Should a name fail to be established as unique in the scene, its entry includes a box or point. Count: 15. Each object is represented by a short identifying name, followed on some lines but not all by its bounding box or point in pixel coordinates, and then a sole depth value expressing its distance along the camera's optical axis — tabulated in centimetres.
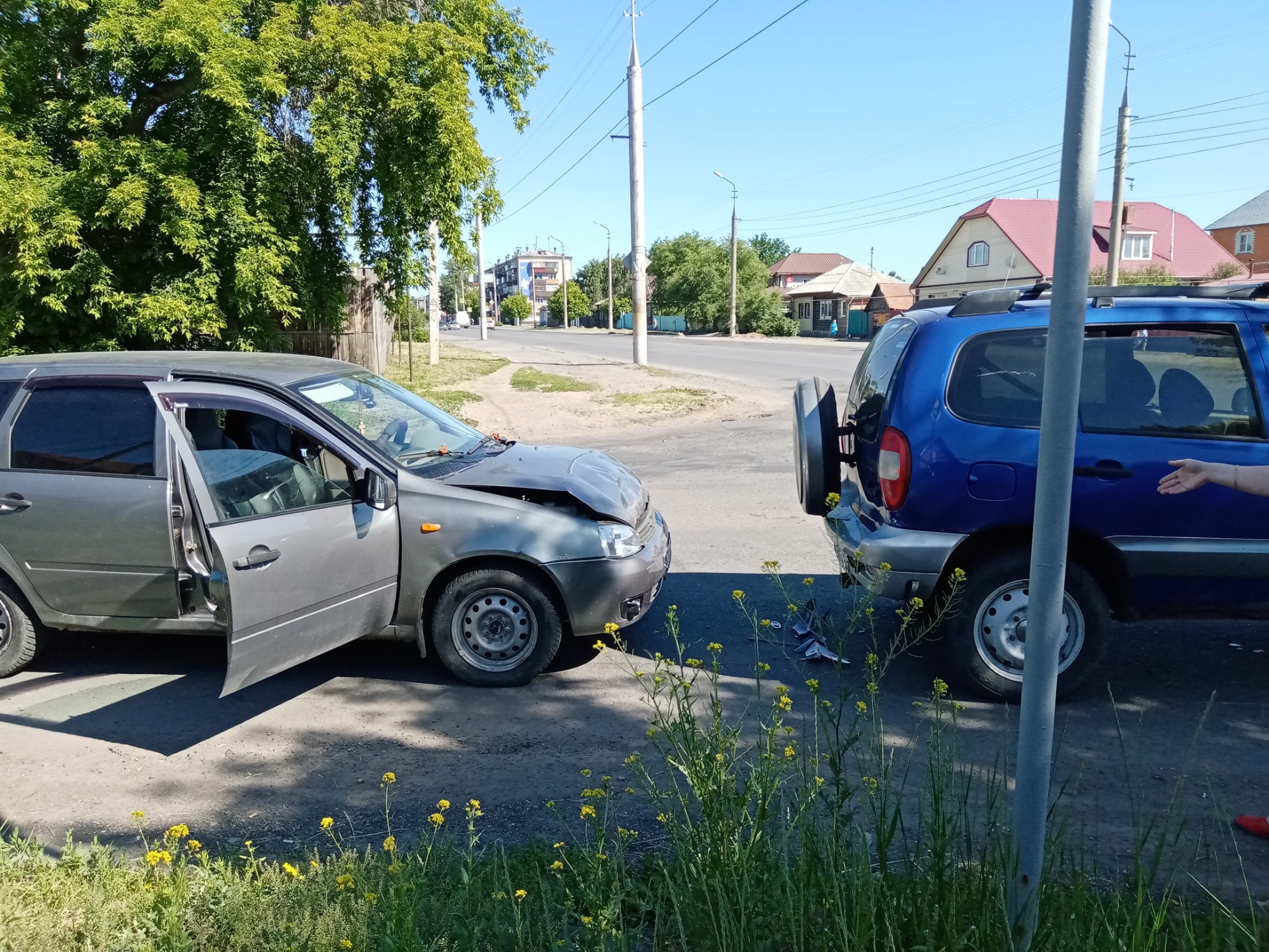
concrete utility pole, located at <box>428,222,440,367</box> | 3253
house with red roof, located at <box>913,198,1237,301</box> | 5500
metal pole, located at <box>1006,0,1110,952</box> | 222
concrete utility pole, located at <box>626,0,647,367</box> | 2778
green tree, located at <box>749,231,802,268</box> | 14814
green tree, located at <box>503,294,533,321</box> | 14212
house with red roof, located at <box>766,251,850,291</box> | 10275
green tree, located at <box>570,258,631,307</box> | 11912
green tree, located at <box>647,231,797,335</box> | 7456
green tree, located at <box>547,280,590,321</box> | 12556
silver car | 502
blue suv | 466
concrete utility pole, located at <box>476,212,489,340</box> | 4028
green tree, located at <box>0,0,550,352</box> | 1279
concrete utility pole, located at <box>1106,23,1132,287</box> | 2620
